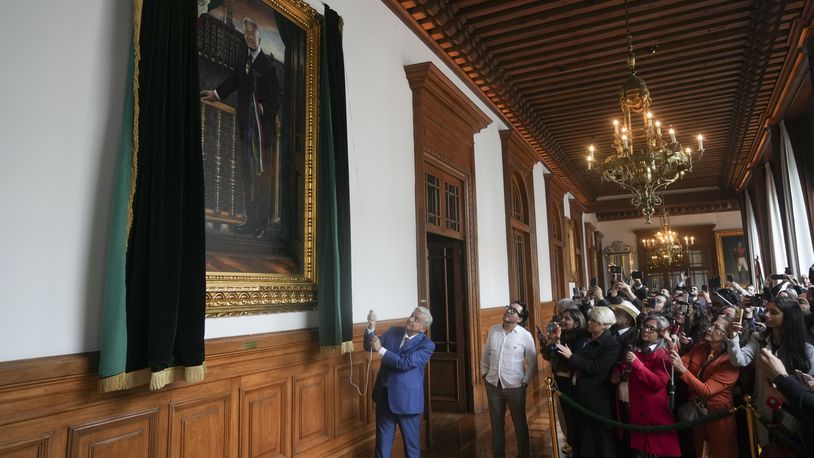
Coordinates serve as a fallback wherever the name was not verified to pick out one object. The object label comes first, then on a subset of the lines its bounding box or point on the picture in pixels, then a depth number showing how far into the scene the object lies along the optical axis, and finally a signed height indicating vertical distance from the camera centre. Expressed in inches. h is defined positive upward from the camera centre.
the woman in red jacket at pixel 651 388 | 159.0 -33.5
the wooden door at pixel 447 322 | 300.4 -21.3
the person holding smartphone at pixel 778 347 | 132.0 -19.1
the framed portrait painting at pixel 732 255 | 851.4 +36.4
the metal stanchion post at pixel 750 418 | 136.0 -36.9
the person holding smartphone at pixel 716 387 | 147.9 -31.2
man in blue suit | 172.6 -32.1
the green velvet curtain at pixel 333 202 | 166.6 +28.8
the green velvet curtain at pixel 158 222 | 106.7 +15.8
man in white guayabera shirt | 199.6 -33.9
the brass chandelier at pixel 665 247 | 722.2 +46.0
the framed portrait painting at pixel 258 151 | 137.8 +40.8
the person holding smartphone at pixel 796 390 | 105.0 -23.7
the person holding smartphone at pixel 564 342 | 187.3 -23.4
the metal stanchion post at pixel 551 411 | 170.6 -42.8
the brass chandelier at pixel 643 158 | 236.2 +55.7
